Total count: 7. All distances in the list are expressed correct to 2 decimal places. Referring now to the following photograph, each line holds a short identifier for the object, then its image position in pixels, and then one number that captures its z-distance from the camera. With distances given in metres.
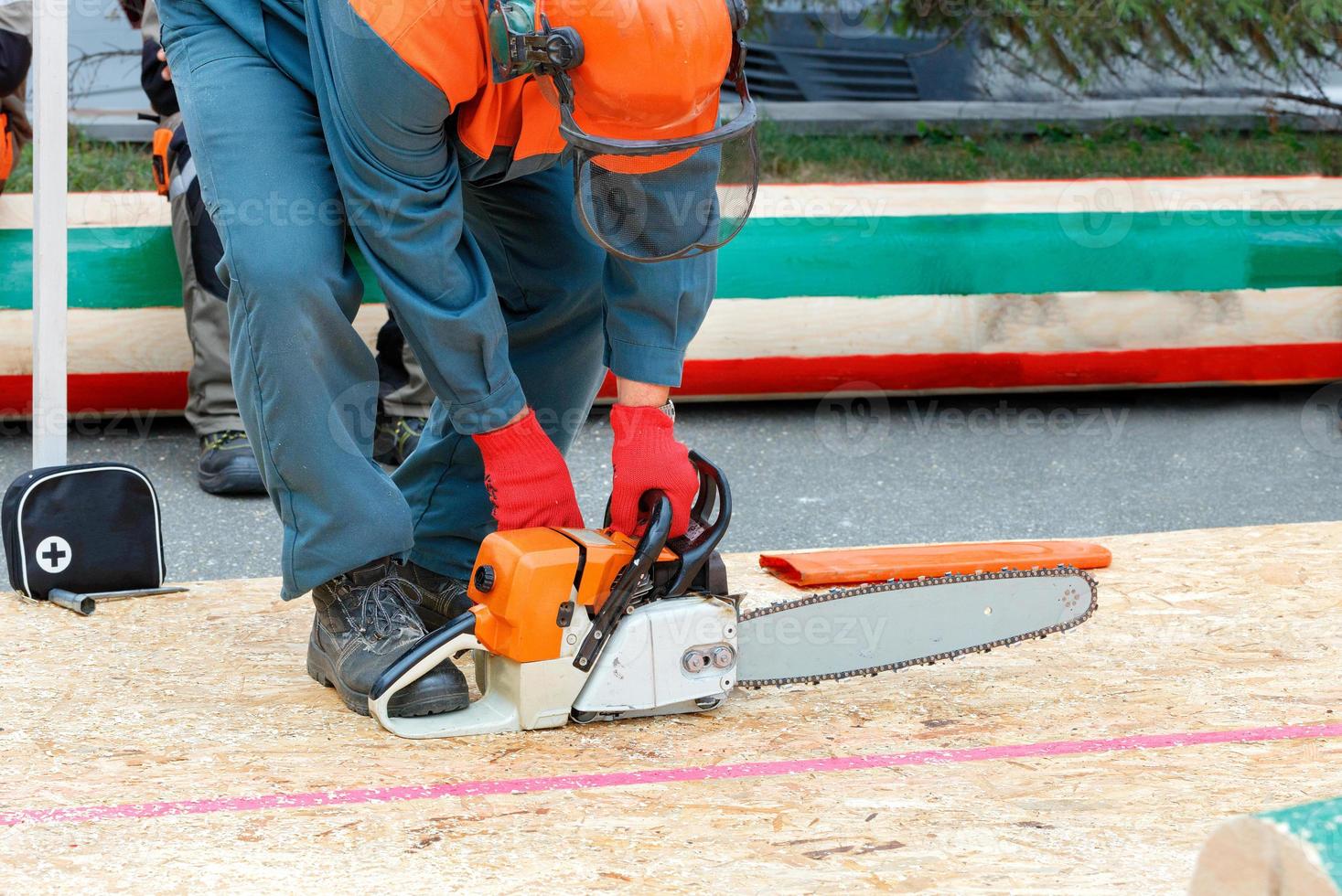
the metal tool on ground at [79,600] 5.01
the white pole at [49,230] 4.95
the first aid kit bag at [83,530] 5.11
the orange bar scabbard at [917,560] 5.37
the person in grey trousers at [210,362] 7.58
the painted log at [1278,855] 2.07
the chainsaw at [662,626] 3.82
